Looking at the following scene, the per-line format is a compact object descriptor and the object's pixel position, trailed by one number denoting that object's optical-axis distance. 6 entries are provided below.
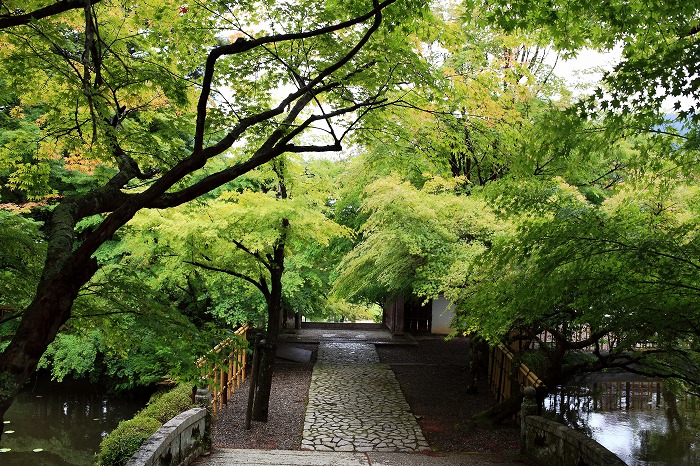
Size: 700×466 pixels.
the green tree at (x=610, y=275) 5.32
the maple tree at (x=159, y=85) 4.33
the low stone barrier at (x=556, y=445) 6.77
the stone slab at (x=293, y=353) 18.06
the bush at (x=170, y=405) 8.70
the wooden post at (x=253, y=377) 10.42
